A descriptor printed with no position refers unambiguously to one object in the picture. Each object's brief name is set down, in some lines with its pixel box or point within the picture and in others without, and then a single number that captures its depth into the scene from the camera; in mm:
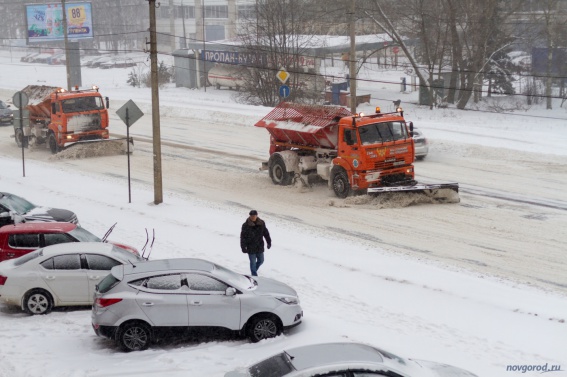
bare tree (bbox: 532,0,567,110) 48344
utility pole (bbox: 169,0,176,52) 113888
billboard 72625
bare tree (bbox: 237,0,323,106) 53281
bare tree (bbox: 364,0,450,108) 50312
